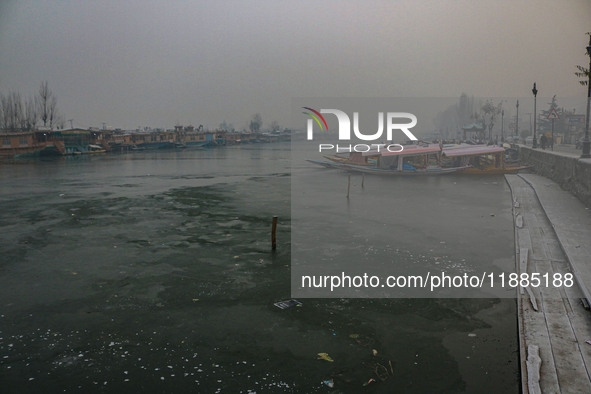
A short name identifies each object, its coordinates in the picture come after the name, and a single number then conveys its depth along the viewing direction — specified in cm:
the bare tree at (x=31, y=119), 11581
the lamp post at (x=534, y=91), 3732
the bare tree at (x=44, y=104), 11800
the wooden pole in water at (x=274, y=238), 1526
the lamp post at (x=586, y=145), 2332
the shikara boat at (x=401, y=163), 4353
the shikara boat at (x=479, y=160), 4341
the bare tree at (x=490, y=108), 11757
